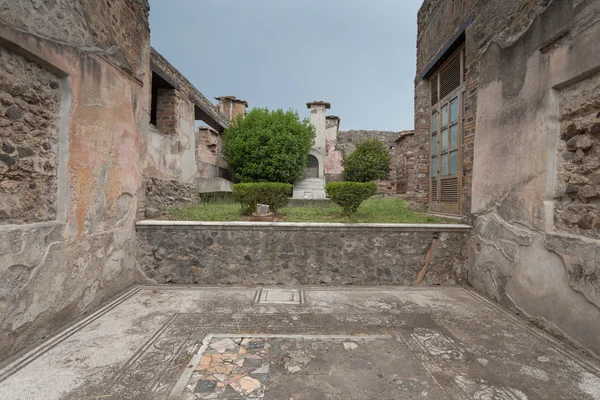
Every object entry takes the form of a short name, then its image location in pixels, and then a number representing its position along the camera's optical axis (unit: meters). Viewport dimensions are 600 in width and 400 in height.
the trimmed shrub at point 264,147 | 10.08
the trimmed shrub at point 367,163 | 15.68
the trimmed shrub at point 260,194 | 4.95
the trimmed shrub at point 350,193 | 4.73
